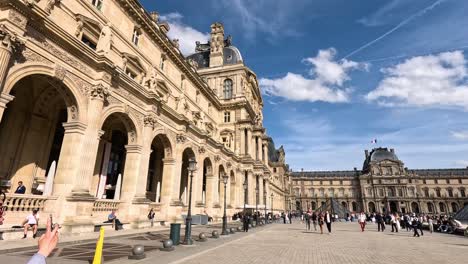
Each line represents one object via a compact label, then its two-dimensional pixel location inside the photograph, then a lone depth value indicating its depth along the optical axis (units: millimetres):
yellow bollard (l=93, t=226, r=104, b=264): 5436
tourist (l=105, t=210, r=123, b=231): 15135
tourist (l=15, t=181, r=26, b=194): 12359
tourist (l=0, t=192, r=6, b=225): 9617
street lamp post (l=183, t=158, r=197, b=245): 11344
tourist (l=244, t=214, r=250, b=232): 19969
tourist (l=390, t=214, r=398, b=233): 24219
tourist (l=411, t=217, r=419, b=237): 19058
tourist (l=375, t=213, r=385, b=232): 25089
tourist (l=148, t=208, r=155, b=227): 18578
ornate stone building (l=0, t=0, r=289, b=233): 11633
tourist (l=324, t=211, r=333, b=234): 19717
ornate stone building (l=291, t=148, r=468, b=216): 95500
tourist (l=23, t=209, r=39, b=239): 10240
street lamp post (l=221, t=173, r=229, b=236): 16059
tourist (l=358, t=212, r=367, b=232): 23916
